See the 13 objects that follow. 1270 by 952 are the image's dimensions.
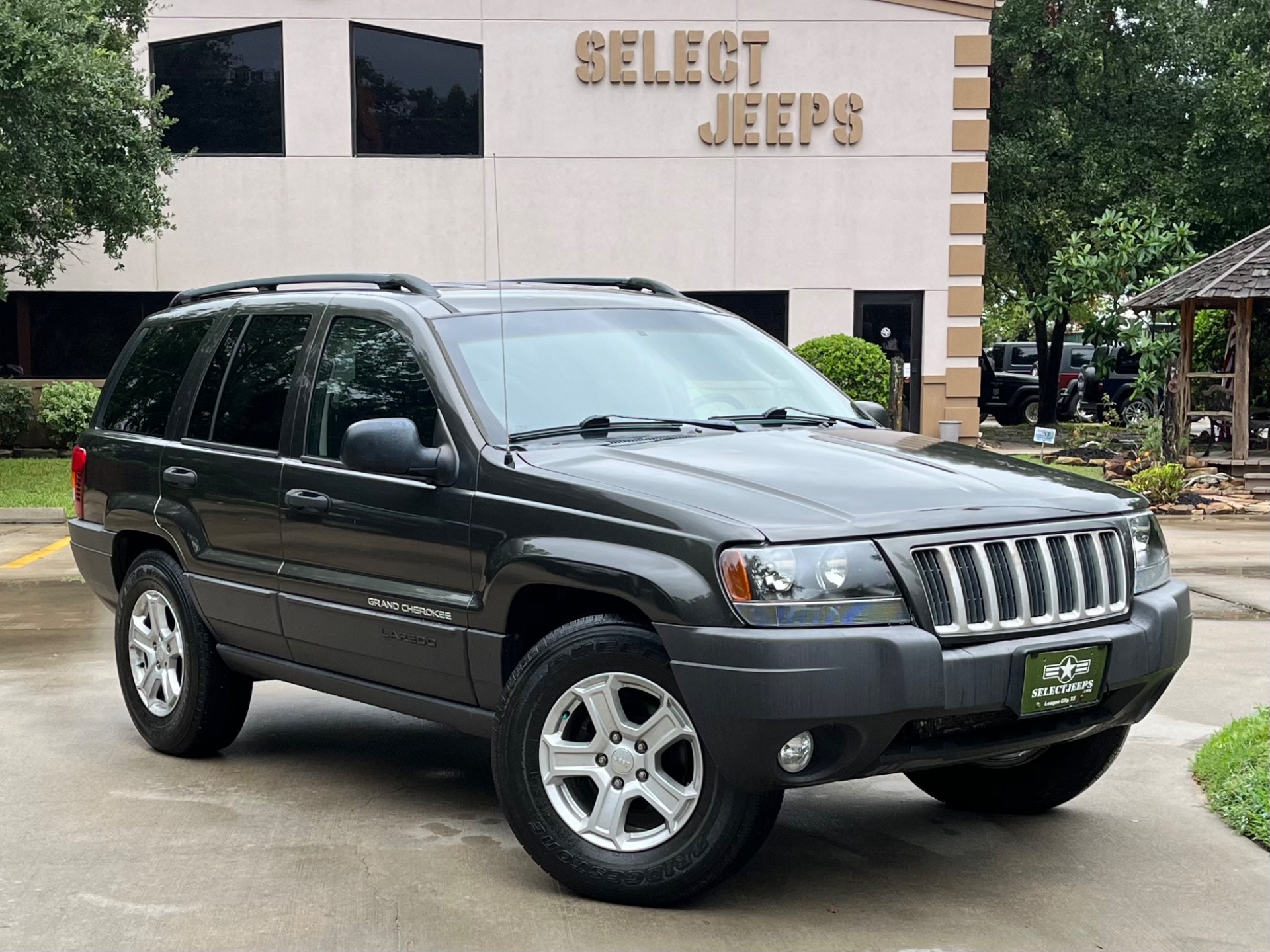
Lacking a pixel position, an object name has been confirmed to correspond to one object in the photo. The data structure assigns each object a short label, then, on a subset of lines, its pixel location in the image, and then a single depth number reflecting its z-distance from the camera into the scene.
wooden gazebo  18.47
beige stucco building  22.16
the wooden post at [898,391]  20.49
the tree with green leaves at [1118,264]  23.69
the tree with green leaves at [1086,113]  28.17
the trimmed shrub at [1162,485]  16.70
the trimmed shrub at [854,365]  19.11
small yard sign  18.80
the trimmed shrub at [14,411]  20.98
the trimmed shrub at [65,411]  20.66
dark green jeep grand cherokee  4.07
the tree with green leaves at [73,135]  15.94
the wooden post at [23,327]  22.28
